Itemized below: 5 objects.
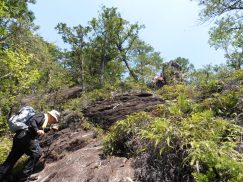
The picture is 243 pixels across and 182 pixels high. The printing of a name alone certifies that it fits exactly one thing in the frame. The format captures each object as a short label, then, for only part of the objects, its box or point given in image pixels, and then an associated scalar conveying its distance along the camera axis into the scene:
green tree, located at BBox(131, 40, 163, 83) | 15.11
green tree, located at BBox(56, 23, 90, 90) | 13.00
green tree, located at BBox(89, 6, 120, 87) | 15.67
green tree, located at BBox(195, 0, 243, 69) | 10.69
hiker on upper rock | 10.57
